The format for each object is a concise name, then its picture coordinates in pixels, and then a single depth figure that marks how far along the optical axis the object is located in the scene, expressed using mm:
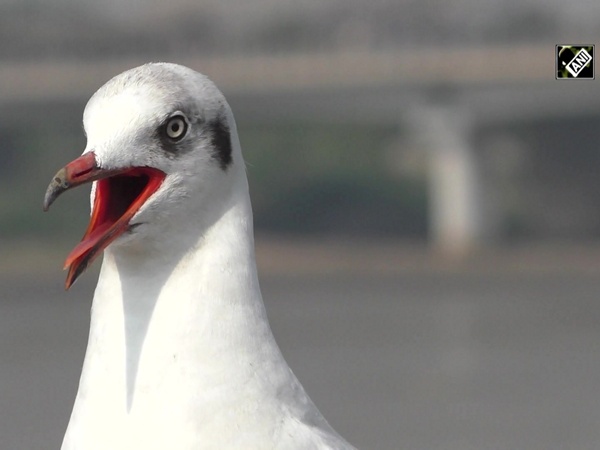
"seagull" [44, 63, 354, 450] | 6945
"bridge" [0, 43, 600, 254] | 69812
